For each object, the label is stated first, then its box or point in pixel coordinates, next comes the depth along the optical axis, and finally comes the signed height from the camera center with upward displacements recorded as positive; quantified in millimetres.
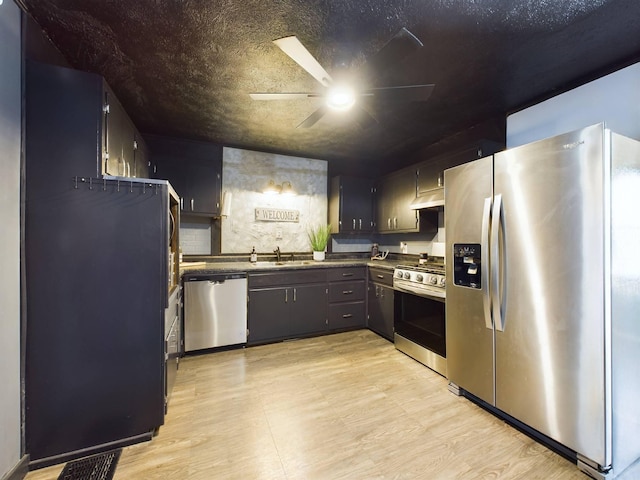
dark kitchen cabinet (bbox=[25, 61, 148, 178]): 1483 +696
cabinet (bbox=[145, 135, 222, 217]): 3180 +864
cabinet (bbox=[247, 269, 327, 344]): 3123 -795
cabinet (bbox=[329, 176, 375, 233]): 4102 +548
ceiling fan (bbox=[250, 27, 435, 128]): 1370 +1009
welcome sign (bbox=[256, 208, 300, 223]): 3832 +363
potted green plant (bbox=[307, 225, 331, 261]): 3975 -22
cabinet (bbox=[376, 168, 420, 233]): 3549 +537
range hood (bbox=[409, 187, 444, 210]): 3027 +481
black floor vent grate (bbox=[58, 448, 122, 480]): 1415 -1258
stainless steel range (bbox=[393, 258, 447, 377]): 2506 -764
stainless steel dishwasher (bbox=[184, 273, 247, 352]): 2844 -777
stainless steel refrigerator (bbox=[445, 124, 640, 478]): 1364 -297
